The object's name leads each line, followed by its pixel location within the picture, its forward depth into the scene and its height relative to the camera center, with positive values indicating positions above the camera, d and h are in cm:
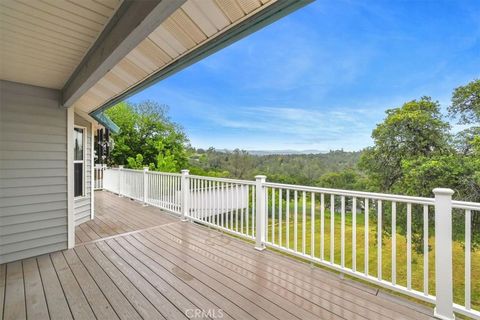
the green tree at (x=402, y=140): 780 +59
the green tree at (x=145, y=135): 1543 +162
